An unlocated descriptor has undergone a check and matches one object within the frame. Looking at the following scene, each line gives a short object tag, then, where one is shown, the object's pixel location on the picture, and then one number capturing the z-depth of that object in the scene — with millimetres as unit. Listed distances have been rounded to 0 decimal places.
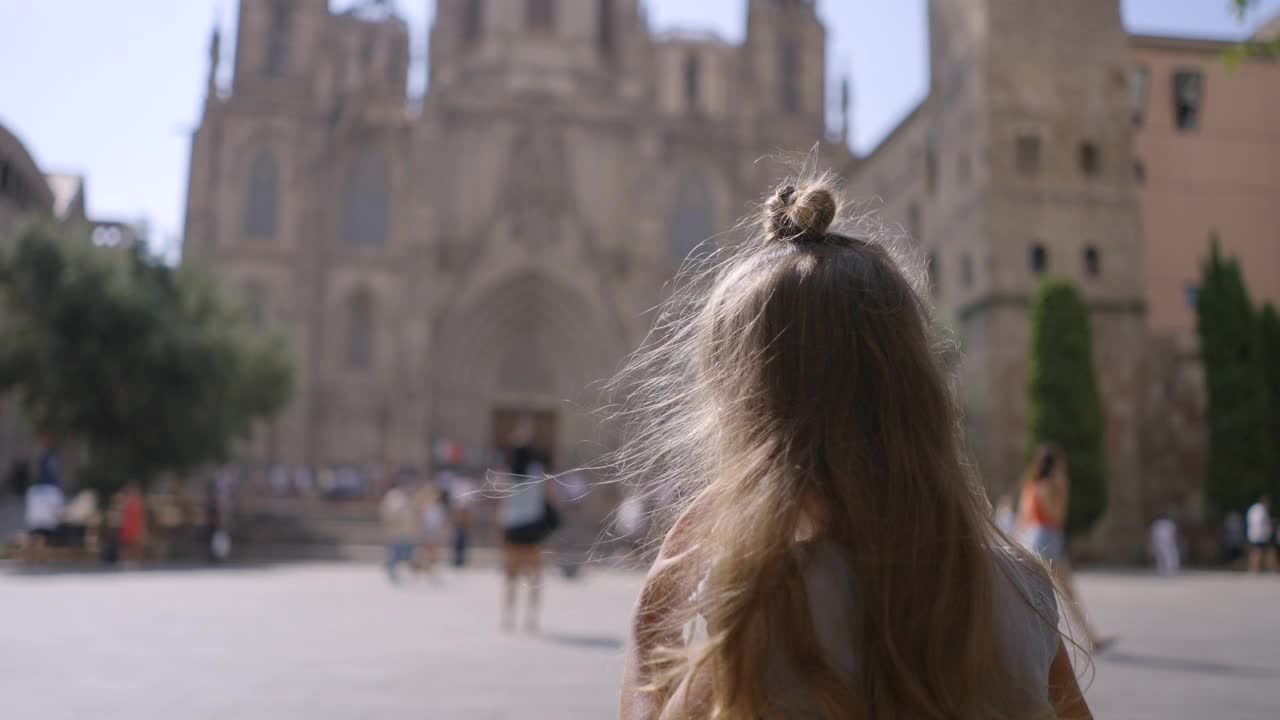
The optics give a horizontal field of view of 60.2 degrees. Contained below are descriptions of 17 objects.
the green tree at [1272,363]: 26891
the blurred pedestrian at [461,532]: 22328
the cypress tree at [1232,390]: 26266
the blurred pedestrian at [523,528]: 9625
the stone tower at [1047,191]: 27391
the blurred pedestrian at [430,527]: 18938
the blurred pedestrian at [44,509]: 19078
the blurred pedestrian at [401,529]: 17719
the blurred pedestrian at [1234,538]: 25531
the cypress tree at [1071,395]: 24906
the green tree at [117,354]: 24109
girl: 1354
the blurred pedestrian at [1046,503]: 8453
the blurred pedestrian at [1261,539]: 20812
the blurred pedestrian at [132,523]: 19906
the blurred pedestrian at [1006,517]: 14180
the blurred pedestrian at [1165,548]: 23562
